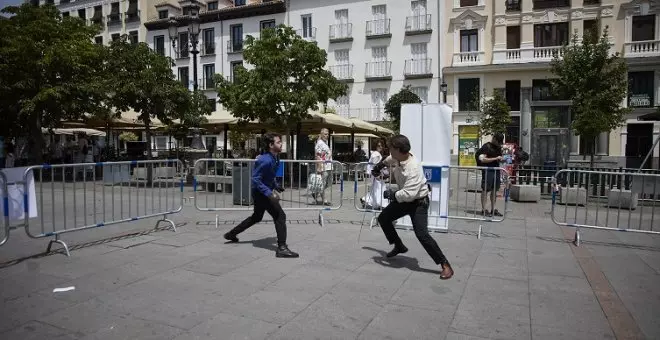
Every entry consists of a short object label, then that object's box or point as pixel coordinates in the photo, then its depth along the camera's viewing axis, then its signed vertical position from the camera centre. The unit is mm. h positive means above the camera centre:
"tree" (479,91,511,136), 25469 +2007
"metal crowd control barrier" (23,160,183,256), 6102 -547
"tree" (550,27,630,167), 14695 +2187
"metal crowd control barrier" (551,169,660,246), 7621 -1195
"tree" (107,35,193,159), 14914 +2259
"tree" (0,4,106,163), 15271 +2948
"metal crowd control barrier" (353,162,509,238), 7824 -913
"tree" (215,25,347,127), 14383 +2328
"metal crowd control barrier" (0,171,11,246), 5492 -618
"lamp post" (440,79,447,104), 26858 +3837
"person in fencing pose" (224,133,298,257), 6031 -505
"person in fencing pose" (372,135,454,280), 5207 -545
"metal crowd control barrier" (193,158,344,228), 9328 -725
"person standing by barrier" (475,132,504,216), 8828 -235
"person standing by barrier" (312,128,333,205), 10367 -4
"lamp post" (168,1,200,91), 15205 +4422
